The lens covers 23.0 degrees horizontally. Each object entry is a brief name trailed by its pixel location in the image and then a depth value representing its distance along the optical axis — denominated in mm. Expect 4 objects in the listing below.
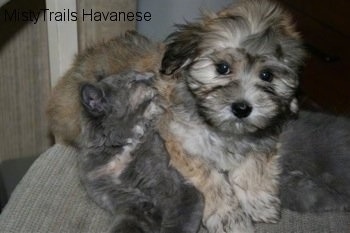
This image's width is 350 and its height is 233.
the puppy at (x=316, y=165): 906
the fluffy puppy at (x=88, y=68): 974
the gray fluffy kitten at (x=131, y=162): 857
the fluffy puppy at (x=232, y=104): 828
